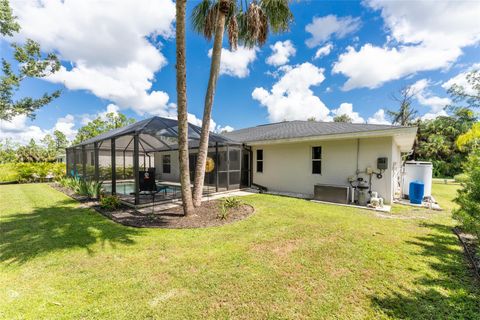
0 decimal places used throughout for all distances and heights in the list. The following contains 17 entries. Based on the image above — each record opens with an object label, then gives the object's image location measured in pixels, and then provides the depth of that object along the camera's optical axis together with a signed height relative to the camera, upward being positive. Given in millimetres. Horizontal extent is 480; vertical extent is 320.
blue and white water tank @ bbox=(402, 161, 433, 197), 8766 -813
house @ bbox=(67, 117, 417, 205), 8094 -52
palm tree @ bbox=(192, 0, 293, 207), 6770 +4804
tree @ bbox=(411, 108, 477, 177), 21797 +1483
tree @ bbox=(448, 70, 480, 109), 23406 +7676
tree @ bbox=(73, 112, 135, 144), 29406 +4500
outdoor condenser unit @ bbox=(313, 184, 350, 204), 8266 -1585
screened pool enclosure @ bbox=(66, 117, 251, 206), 8125 -505
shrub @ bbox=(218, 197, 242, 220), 7009 -1732
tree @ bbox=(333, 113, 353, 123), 40856 +7494
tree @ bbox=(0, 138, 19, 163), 28141 +760
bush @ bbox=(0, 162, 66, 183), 15109 -1326
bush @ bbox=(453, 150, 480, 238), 3602 -871
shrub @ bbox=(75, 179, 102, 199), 8765 -1543
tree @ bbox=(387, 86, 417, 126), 27688 +7259
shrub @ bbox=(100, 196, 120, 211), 7145 -1705
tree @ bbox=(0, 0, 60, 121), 6969 +3107
